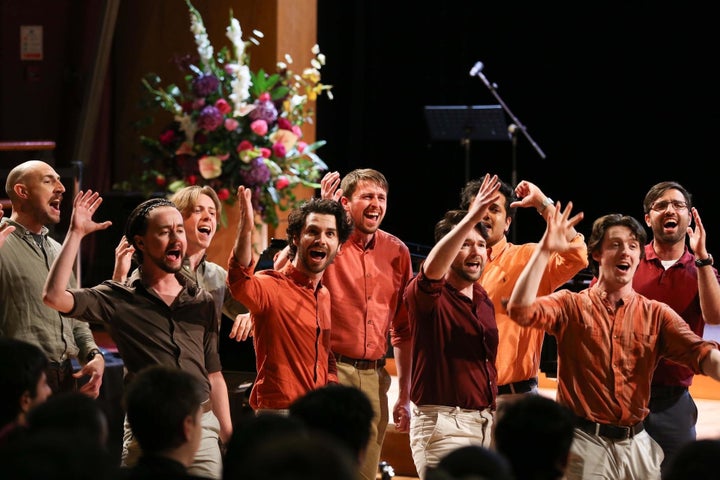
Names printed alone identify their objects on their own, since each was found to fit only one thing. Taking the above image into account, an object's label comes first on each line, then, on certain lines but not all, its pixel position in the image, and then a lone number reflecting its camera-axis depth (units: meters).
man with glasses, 8.95
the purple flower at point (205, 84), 13.77
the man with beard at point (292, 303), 7.83
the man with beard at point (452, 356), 8.17
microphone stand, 17.12
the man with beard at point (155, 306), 7.62
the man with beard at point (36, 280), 8.87
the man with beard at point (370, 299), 9.16
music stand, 17.56
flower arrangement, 13.71
